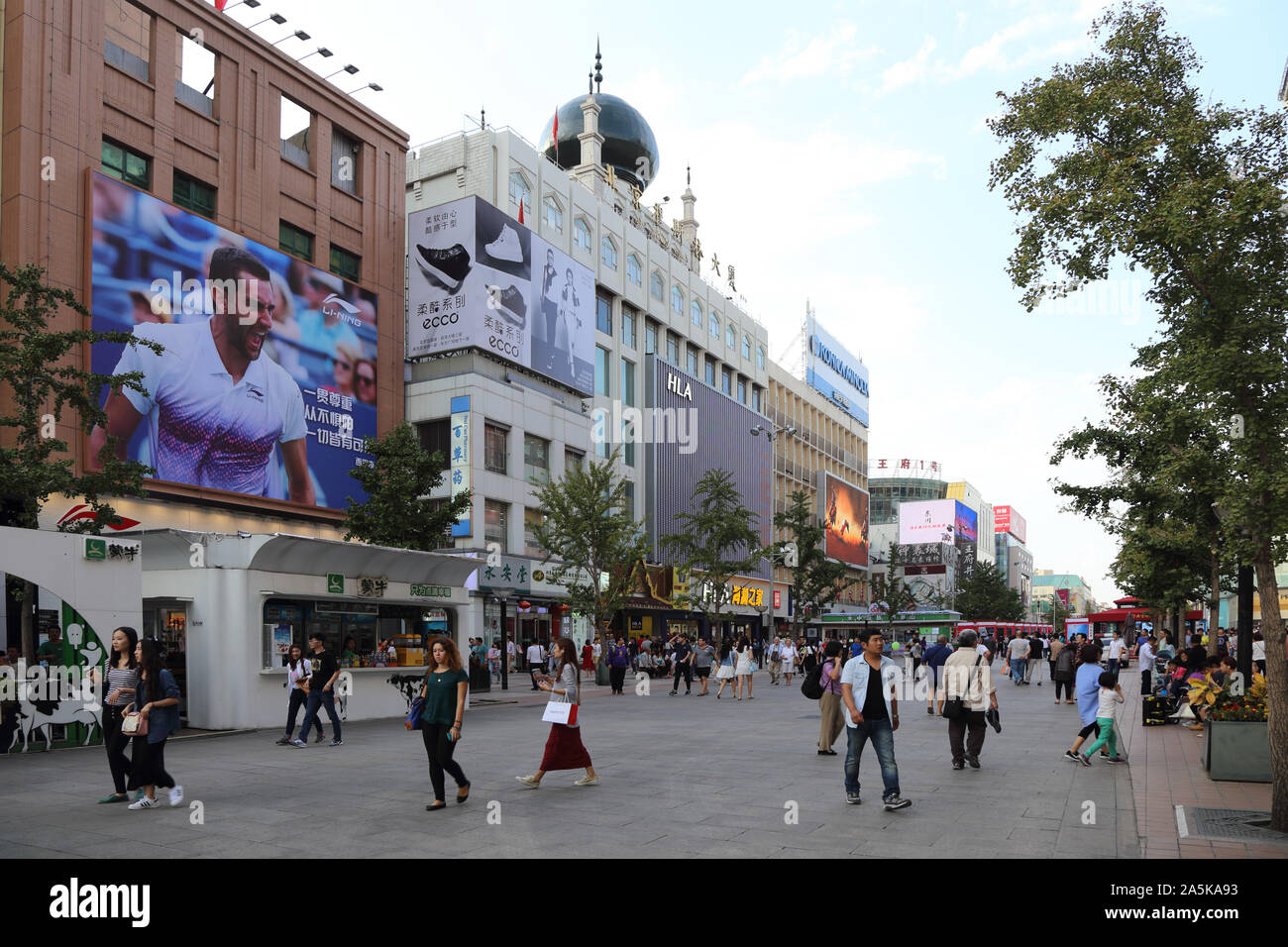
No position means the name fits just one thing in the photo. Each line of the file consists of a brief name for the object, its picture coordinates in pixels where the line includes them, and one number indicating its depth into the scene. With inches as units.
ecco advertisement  1654.8
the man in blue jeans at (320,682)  638.5
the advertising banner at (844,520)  3511.3
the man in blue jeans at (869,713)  383.2
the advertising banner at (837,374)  3599.9
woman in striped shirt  397.4
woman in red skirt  442.0
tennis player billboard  1123.3
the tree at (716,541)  1691.7
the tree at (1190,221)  383.6
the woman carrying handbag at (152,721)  388.5
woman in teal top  390.0
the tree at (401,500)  1059.3
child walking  532.4
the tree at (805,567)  2359.7
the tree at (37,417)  684.7
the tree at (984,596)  4325.8
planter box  463.2
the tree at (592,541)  1306.6
